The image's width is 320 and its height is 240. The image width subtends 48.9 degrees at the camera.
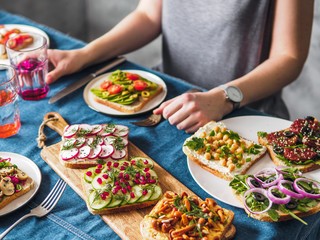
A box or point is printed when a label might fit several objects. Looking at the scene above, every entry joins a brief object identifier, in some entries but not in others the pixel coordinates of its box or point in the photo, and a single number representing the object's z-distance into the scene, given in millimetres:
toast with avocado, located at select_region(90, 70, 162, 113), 1910
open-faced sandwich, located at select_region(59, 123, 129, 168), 1539
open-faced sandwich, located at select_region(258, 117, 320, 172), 1541
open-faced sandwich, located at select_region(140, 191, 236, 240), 1207
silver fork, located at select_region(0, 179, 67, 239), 1336
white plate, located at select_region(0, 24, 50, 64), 2552
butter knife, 1978
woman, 1884
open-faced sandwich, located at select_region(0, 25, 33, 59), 2209
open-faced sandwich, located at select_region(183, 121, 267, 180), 1520
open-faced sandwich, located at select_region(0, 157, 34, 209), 1339
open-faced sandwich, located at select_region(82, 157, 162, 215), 1336
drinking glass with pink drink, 1964
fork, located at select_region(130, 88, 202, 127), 1837
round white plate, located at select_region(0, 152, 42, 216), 1333
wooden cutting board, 1294
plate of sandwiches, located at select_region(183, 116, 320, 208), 1502
